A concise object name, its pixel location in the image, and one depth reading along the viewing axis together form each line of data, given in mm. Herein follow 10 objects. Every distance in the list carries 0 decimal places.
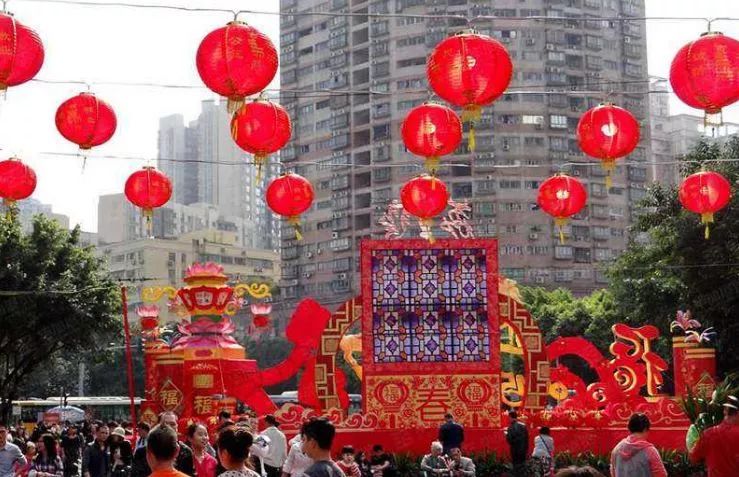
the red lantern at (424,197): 15406
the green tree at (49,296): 26594
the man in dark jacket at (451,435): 14703
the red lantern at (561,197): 15070
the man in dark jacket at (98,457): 12859
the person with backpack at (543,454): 14562
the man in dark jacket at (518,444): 15203
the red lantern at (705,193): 14305
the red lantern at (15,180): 13547
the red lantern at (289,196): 14633
